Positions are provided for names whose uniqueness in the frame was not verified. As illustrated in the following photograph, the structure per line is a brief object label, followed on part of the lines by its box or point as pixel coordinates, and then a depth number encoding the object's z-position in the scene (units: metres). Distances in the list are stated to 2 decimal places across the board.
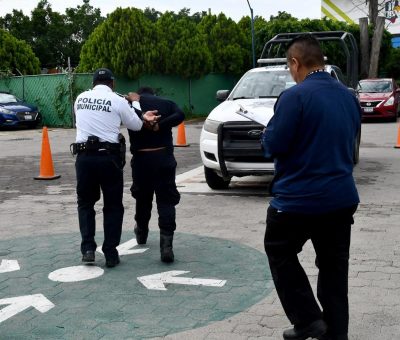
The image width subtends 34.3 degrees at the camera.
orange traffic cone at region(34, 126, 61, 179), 11.34
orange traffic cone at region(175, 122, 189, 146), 16.50
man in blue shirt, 3.54
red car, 22.80
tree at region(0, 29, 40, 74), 28.39
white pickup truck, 8.89
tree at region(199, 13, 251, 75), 31.25
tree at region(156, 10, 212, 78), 27.95
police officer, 5.62
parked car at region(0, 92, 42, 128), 23.70
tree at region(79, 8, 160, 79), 26.17
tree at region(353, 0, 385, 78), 32.94
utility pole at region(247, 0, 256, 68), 29.53
